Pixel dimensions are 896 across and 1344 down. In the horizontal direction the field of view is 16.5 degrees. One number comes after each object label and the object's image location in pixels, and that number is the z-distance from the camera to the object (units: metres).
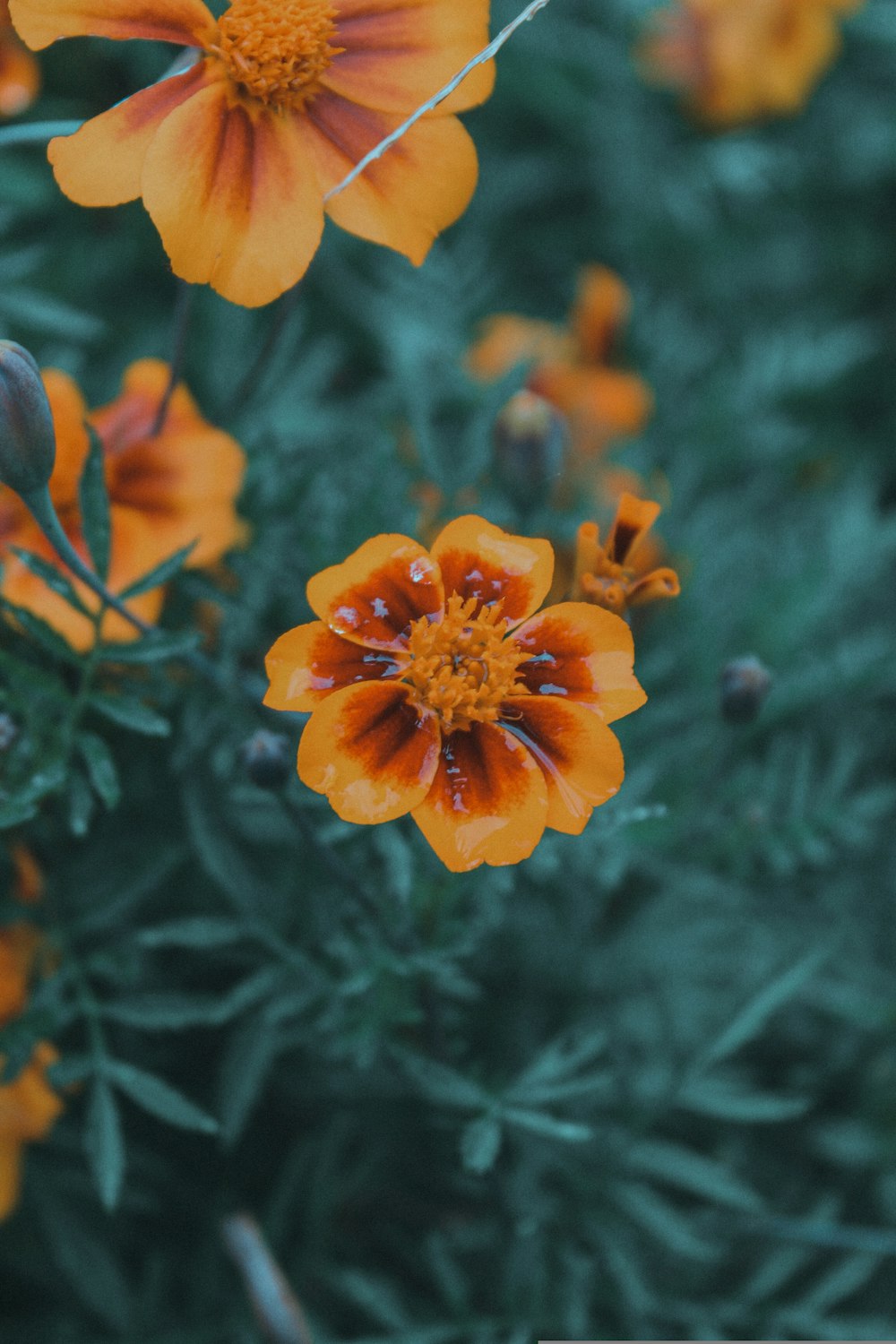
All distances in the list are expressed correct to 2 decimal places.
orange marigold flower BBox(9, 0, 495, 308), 0.30
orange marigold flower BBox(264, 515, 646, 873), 0.30
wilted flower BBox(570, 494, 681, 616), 0.32
